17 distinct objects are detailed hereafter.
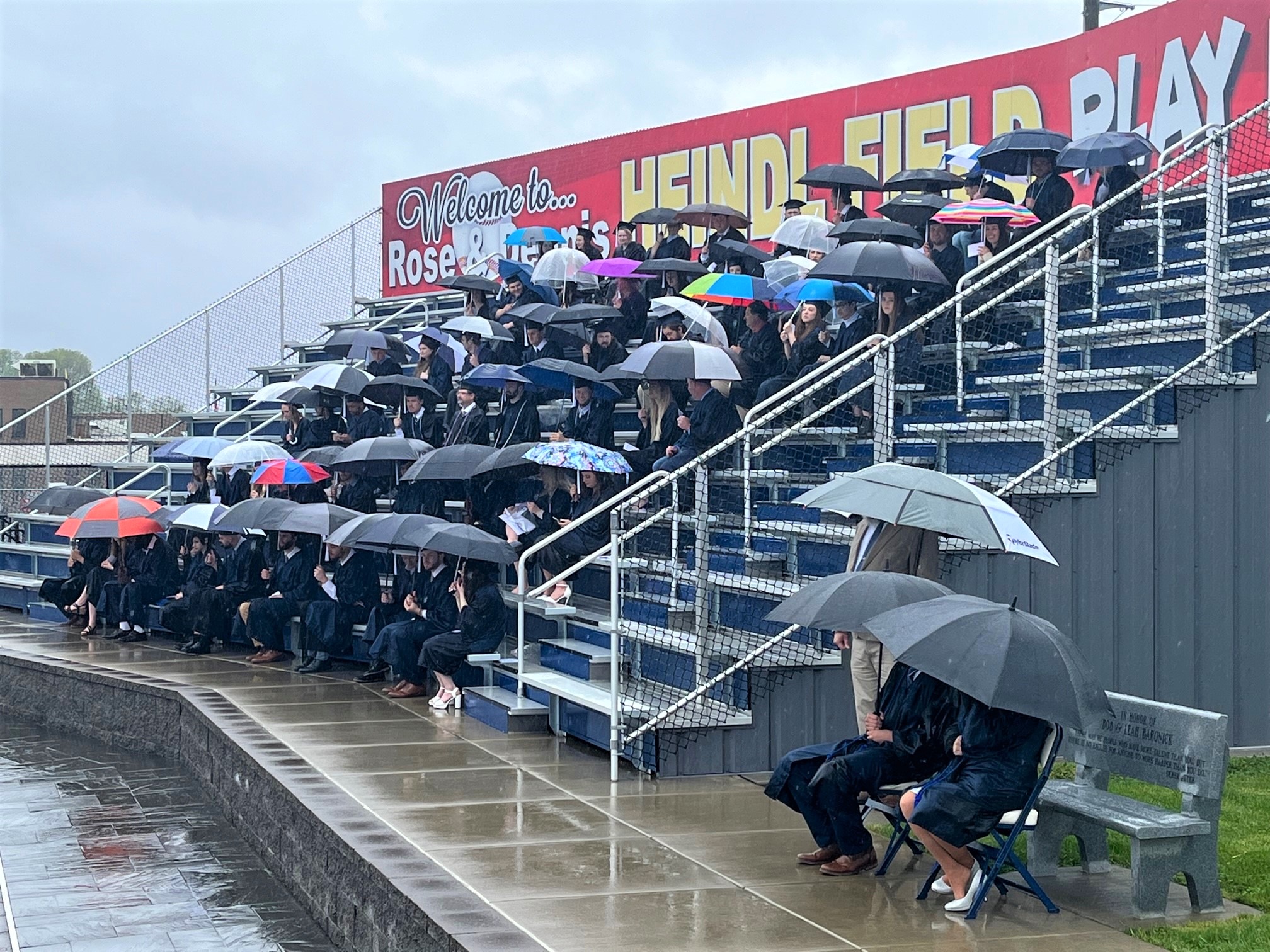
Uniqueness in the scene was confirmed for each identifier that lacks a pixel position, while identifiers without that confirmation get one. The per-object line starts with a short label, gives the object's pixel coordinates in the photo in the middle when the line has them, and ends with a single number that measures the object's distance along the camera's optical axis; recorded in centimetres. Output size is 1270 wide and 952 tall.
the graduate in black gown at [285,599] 1493
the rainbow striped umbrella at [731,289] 1454
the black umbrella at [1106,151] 1291
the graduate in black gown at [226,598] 1564
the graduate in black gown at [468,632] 1237
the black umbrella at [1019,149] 1372
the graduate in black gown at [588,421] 1377
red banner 1617
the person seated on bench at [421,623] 1279
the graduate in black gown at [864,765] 728
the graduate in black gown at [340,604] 1421
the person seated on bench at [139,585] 1673
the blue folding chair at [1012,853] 664
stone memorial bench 674
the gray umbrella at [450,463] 1329
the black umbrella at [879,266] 1215
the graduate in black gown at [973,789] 663
